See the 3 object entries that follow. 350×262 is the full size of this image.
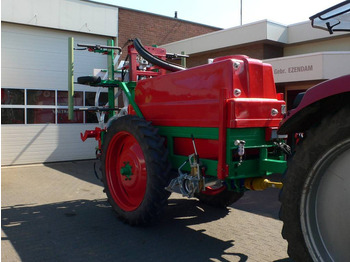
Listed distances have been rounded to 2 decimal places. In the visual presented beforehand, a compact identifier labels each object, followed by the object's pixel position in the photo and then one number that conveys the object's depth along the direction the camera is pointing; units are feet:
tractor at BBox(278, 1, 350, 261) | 7.45
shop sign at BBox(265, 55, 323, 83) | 31.96
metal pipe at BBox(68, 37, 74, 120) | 18.08
